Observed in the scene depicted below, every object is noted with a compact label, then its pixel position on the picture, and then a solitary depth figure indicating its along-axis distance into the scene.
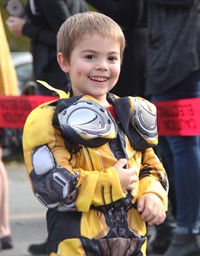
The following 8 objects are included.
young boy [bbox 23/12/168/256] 4.78
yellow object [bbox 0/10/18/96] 8.33
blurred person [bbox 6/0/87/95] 8.81
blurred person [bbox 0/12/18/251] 8.36
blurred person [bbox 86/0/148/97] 8.73
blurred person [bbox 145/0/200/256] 7.80
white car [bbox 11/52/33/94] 24.03
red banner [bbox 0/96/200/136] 8.15
